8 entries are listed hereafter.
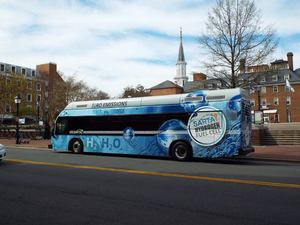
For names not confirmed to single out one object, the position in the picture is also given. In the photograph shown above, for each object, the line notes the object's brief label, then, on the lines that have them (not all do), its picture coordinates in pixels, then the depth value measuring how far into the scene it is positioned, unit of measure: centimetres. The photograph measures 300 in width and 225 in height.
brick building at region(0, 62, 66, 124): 3544
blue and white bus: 1177
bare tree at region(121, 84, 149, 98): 5356
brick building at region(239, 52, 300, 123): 5673
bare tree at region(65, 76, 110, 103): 4142
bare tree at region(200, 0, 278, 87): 2095
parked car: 1091
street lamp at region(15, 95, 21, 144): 2166
